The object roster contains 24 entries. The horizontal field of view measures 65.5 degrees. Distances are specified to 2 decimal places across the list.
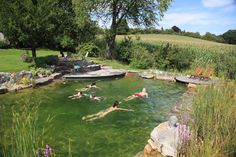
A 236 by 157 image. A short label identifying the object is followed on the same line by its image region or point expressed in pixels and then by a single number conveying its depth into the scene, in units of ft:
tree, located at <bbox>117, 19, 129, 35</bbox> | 60.66
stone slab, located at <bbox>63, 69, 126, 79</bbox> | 38.50
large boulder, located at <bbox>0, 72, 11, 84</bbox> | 32.78
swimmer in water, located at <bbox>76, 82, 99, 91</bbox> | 32.22
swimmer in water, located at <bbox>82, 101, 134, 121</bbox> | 23.42
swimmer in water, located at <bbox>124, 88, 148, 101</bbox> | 29.60
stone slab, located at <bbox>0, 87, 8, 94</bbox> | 29.93
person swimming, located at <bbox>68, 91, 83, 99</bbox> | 29.48
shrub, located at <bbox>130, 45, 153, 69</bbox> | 48.77
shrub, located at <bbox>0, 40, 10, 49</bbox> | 56.76
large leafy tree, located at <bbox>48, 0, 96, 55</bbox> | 54.86
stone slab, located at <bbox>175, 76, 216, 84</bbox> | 36.57
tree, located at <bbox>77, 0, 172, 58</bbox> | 56.03
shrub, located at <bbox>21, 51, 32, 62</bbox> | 43.69
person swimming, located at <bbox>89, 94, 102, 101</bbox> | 28.72
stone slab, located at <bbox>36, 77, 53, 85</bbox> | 33.52
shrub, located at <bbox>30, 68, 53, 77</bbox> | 36.19
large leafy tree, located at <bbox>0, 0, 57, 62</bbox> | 36.63
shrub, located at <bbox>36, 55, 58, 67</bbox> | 41.56
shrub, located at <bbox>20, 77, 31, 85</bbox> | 32.79
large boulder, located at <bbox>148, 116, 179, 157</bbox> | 14.25
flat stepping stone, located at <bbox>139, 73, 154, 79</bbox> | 41.09
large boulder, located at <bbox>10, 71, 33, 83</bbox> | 33.42
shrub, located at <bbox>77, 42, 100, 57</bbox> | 53.18
